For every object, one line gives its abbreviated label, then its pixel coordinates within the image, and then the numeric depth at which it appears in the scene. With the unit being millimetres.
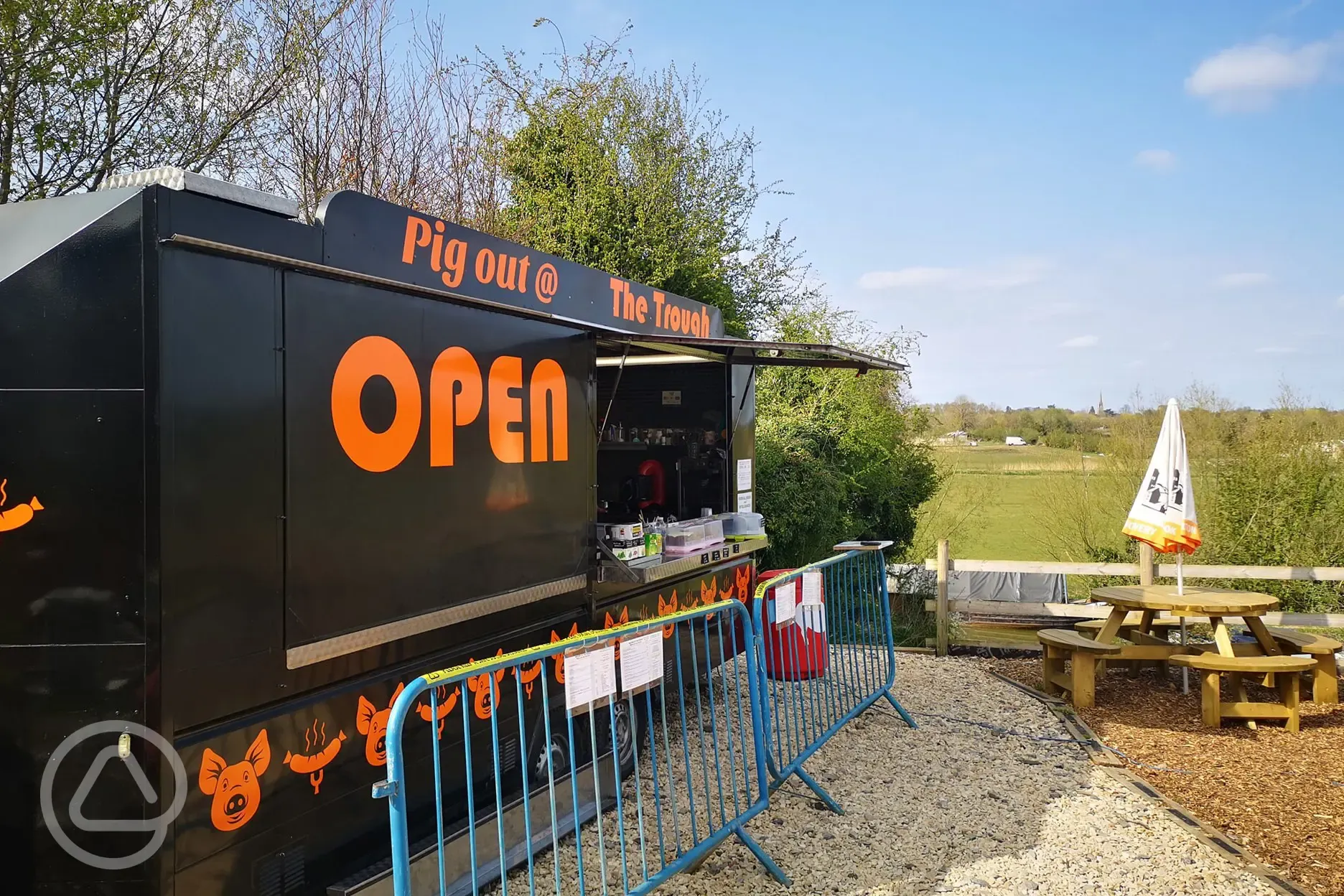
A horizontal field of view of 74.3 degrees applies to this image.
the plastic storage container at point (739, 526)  6949
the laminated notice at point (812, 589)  5520
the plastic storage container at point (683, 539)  5879
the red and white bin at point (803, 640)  5113
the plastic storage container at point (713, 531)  6348
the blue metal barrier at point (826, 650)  5051
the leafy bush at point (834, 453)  11898
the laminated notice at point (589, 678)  3140
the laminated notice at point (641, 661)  3449
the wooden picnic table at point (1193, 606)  6750
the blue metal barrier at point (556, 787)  3092
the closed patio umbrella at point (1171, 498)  7176
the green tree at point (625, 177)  14125
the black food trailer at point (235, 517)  2668
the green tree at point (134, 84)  8594
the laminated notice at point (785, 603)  5070
